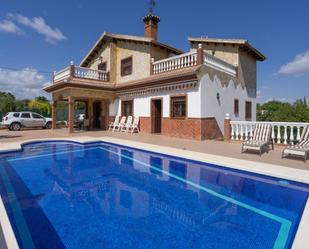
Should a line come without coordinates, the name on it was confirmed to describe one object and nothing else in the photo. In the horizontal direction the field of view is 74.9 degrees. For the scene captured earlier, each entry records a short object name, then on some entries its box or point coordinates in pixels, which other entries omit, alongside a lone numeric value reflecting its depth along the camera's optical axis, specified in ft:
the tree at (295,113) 61.38
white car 57.67
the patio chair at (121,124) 53.21
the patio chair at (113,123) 54.70
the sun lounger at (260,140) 25.90
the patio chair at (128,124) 51.46
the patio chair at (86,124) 60.96
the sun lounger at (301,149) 22.27
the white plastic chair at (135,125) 50.06
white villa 37.81
